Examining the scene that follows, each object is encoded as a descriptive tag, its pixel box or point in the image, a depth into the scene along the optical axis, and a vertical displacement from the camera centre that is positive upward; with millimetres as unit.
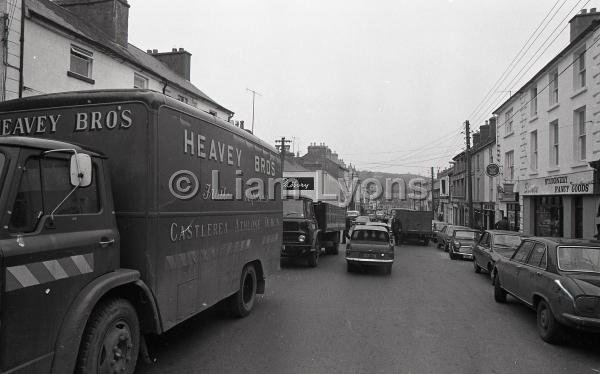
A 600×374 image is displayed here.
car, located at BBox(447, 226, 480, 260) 17141 -1804
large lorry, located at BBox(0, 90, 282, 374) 3090 -289
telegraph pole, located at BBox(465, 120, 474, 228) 26284 +2430
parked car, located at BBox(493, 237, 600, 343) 5328 -1181
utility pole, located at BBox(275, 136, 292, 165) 40956 +5874
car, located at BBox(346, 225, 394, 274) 12195 -1493
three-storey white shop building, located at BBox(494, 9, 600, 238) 14984 +2659
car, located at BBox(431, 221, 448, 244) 27502 -1903
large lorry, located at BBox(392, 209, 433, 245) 25375 -1500
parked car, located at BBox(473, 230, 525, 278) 11263 -1283
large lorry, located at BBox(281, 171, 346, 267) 13023 -955
